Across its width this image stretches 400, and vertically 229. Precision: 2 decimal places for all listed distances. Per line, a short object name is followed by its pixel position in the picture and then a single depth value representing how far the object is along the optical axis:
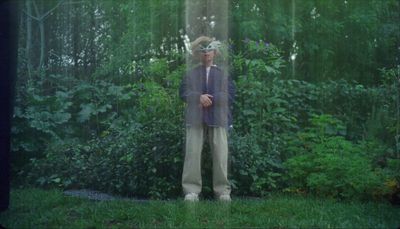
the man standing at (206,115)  4.74
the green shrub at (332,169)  4.72
